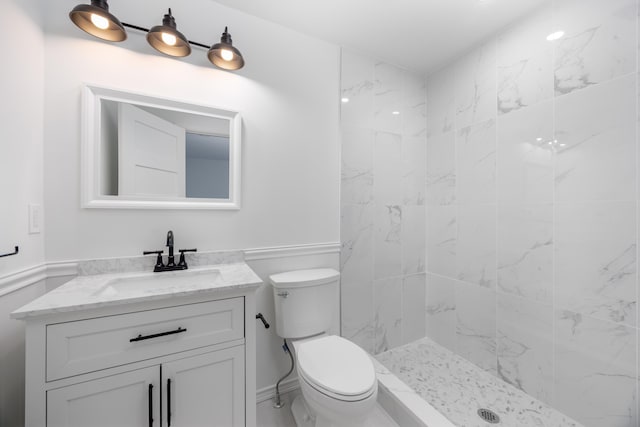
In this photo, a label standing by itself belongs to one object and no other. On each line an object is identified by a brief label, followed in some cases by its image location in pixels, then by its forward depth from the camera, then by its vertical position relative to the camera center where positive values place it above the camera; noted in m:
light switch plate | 1.11 -0.03
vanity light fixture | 1.11 +0.87
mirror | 1.27 +0.33
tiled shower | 1.25 +0.05
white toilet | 1.08 -0.74
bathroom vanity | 0.84 -0.53
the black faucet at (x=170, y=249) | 1.33 -0.19
